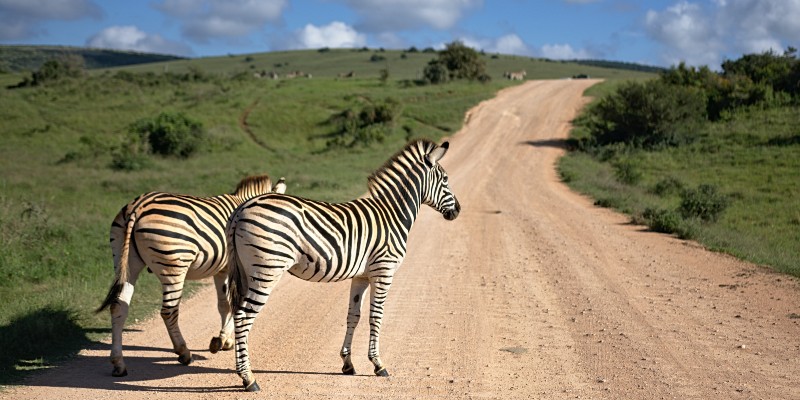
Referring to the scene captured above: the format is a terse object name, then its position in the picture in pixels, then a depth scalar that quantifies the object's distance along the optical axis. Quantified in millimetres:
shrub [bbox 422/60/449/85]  57200
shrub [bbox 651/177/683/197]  23062
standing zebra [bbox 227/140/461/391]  6281
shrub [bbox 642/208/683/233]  15784
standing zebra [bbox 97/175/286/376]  6891
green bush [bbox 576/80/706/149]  32812
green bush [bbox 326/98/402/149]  38500
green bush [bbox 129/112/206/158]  34594
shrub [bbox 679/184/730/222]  18047
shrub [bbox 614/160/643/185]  25234
